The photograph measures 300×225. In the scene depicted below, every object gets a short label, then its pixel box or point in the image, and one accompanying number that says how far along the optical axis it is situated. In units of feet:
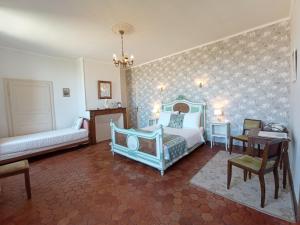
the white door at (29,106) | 13.69
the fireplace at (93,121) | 16.21
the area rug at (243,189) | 5.99
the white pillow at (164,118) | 15.43
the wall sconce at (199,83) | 15.00
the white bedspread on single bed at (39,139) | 11.30
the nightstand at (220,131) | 13.16
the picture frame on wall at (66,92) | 16.80
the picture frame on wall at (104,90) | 17.75
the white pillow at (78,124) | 15.92
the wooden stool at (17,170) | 7.02
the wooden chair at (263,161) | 6.06
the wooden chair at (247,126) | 11.31
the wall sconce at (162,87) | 18.05
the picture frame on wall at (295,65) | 6.94
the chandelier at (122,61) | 10.37
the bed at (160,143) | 9.33
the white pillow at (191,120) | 14.05
